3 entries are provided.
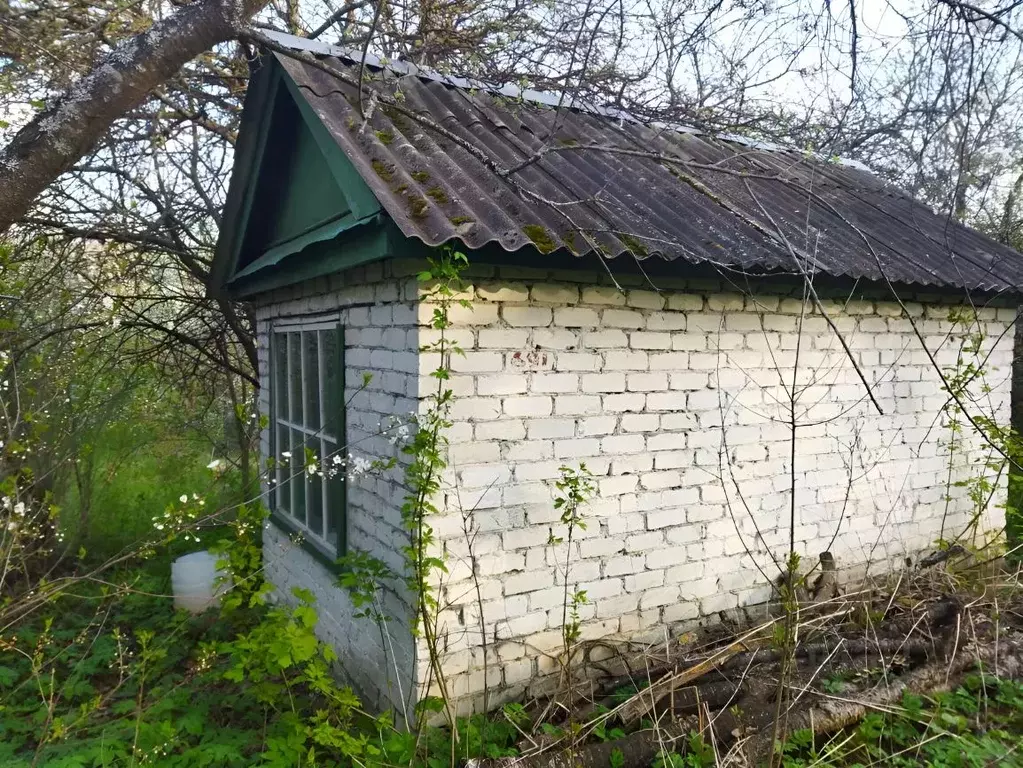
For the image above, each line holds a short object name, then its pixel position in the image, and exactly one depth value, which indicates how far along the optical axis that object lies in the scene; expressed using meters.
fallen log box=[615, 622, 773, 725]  3.09
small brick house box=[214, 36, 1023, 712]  3.12
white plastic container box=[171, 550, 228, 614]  5.27
